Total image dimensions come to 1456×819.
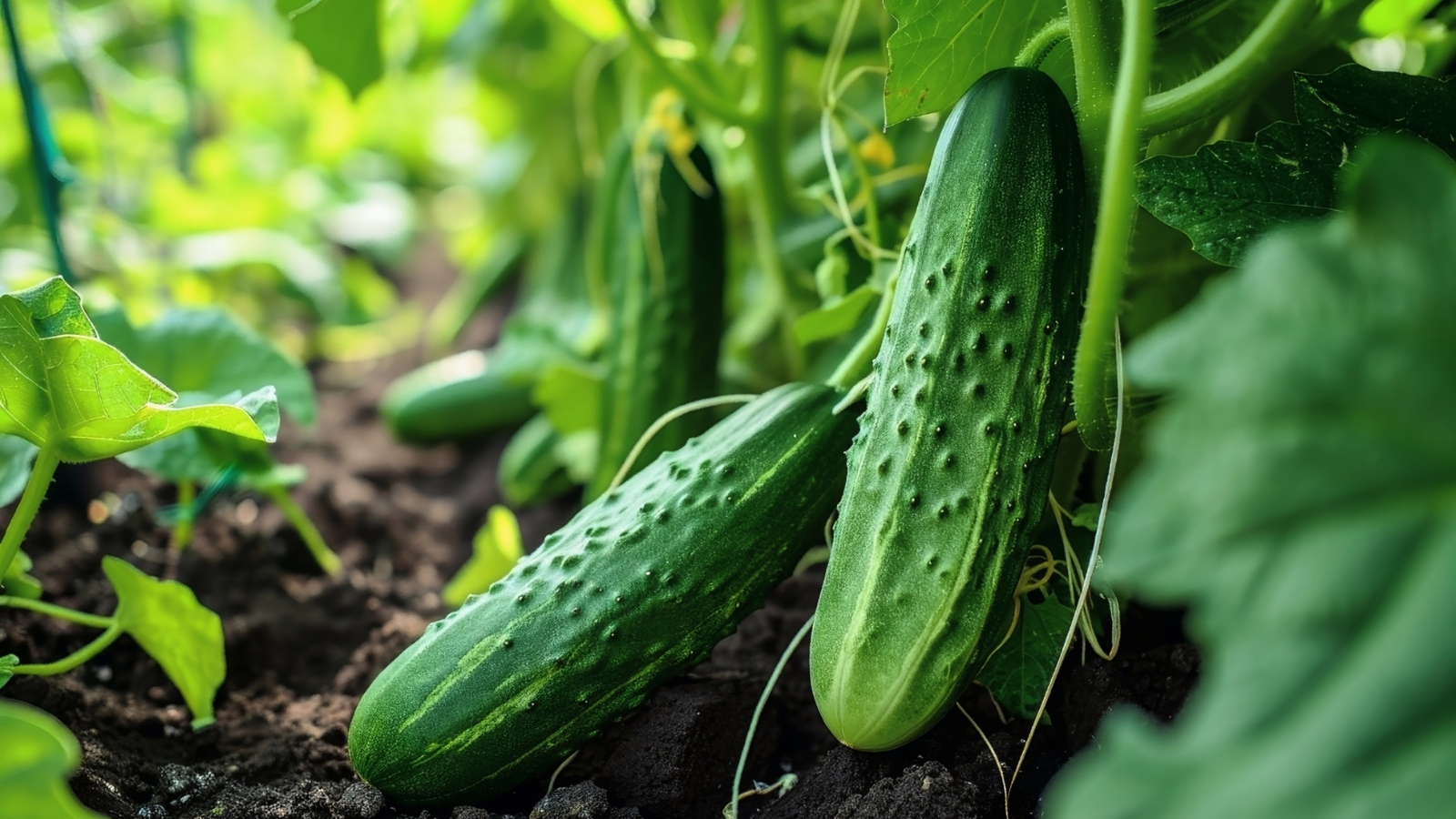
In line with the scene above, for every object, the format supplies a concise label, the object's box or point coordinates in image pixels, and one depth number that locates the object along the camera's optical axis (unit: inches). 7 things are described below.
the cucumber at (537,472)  30.1
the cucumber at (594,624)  21.4
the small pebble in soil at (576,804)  21.3
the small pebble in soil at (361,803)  21.3
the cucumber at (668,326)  26.6
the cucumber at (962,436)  20.3
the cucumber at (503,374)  30.2
